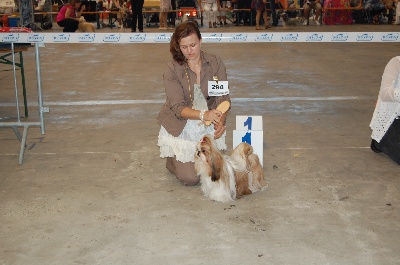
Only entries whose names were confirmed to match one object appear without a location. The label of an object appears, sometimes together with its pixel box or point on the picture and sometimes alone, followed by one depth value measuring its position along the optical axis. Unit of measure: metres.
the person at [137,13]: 15.29
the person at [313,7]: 18.88
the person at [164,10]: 17.52
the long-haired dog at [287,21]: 17.62
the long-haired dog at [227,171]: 3.44
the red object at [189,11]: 18.99
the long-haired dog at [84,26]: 15.45
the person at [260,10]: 17.22
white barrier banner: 5.59
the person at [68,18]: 15.70
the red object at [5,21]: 9.69
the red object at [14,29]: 5.35
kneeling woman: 3.82
